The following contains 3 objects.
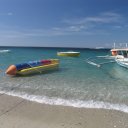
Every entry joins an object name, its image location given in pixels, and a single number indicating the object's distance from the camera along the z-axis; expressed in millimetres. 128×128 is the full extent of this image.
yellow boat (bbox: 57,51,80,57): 27043
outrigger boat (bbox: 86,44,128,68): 14014
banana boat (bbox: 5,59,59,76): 9744
